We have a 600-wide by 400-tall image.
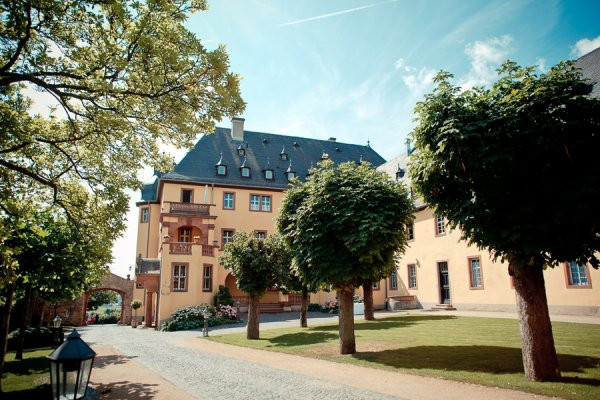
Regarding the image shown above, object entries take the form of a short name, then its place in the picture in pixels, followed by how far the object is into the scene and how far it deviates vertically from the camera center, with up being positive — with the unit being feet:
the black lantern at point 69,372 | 12.20 -2.86
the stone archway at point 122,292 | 110.90 -2.97
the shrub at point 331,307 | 94.27 -6.96
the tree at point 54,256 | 34.76 +2.64
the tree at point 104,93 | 22.91 +12.86
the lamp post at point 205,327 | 60.45 -7.39
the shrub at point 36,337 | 57.31 -8.15
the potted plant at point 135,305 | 102.63 -6.17
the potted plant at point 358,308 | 85.35 -6.62
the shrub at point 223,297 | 88.04 -3.86
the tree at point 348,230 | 36.06 +4.75
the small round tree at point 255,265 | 54.95 +2.17
